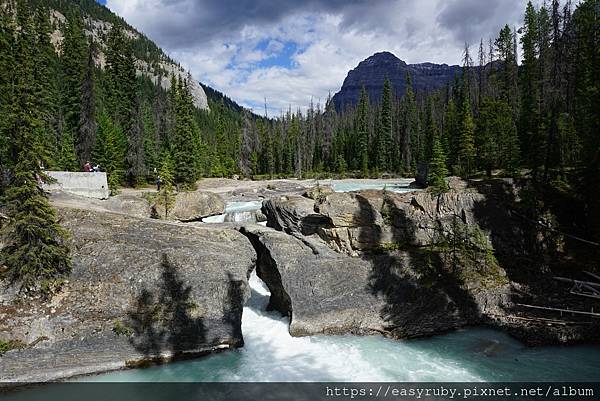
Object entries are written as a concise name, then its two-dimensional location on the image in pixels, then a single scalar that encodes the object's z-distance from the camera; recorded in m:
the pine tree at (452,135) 52.01
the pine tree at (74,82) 44.42
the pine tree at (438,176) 21.42
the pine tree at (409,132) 72.62
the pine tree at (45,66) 42.71
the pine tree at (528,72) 39.78
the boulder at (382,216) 20.56
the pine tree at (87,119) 40.84
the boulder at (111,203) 19.77
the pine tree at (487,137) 36.88
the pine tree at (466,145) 41.81
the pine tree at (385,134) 73.06
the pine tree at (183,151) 45.84
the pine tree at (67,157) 38.73
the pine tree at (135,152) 44.94
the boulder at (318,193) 21.62
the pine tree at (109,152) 40.08
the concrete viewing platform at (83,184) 24.55
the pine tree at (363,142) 73.88
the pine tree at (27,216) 15.09
